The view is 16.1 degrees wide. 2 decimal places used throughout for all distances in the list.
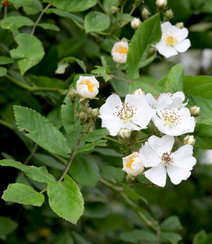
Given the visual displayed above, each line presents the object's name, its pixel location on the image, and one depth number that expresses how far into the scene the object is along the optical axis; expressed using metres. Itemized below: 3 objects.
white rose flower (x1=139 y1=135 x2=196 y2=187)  0.46
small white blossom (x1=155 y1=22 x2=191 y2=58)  0.54
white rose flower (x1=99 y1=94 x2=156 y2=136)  0.47
